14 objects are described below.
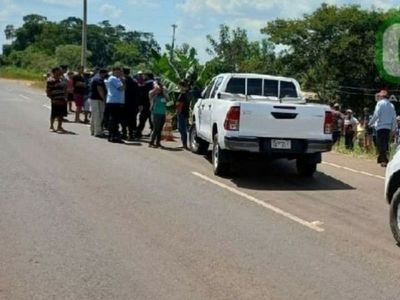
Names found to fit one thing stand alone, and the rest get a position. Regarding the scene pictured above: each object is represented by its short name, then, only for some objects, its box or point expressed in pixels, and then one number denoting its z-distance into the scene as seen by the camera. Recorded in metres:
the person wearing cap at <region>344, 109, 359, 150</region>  21.62
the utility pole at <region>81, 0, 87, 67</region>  38.74
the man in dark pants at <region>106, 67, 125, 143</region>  15.52
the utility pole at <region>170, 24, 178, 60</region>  23.36
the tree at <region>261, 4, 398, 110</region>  50.19
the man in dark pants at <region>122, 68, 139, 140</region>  16.02
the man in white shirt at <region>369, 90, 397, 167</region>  14.12
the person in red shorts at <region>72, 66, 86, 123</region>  20.22
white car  7.21
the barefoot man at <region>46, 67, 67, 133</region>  16.64
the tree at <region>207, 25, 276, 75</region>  55.53
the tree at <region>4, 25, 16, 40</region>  137.40
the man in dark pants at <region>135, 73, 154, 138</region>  16.55
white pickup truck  10.81
